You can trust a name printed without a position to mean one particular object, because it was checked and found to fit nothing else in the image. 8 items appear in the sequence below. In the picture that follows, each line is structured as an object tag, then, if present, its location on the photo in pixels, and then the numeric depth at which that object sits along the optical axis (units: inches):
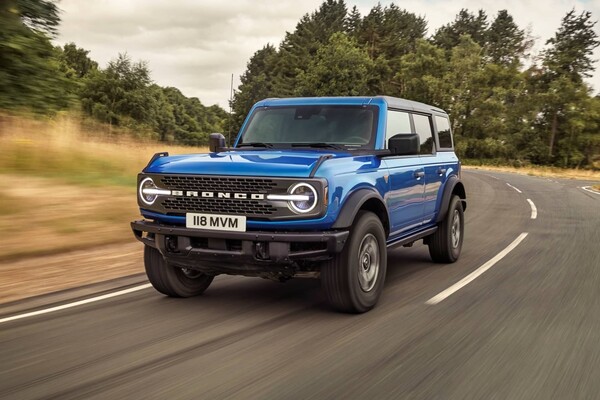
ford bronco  169.2
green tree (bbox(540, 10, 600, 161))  2731.3
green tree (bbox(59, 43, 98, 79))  3344.0
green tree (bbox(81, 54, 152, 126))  2347.4
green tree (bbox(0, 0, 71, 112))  462.3
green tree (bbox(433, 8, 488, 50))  3693.4
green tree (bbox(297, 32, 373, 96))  2807.6
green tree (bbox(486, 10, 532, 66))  3479.3
